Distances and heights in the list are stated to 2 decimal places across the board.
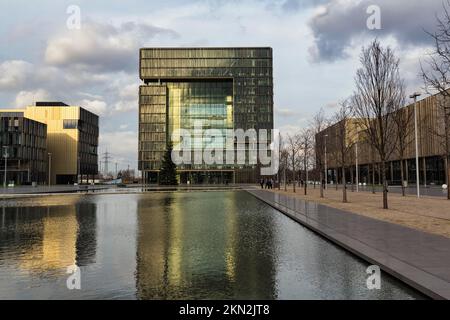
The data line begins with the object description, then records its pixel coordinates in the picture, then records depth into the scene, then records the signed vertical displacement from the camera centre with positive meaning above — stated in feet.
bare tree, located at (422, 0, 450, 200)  41.83 +11.12
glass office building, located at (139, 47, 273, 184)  392.27 +76.21
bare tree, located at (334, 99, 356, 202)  101.25 +16.58
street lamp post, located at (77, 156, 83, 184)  399.24 +10.45
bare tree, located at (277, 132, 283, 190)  198.20 +17.46
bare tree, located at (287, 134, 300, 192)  188.76 +17.14
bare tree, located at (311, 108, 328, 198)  121.80 +11.55
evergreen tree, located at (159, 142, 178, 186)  295.28 +4.09
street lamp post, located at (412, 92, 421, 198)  106.84 +21.50
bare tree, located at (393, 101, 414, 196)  108.25 +13.91
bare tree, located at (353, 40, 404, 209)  74.23 +17.18
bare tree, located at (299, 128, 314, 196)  156.25 +14.30
